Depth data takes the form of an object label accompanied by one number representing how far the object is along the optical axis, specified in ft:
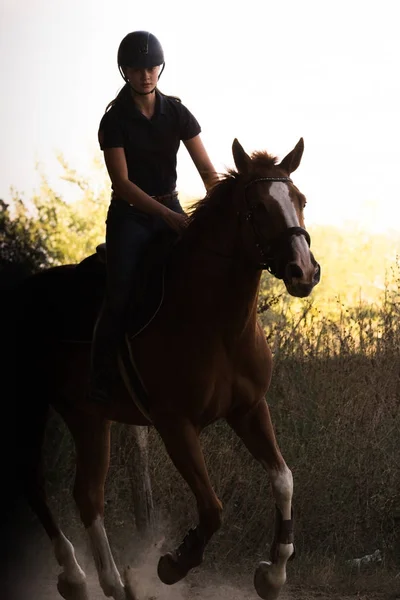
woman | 33.63
